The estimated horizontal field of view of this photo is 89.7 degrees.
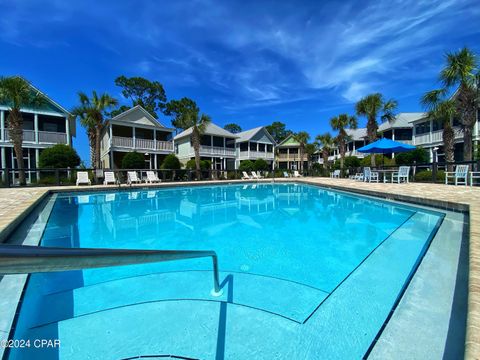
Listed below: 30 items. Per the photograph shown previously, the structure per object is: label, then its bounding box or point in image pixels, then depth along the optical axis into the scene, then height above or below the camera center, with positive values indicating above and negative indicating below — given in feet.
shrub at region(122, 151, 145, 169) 59.98 +2.98
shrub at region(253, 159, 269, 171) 86.05 +2.35
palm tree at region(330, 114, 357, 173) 81.35 +15.61
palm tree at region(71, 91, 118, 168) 60.34 +15.60
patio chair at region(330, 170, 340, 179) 78.72 -1.09
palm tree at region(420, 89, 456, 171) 47.85 +12.05
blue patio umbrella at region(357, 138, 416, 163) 45.09 +4.36
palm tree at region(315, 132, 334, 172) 105.19 +12.56
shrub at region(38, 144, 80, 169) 50.55 +3.52
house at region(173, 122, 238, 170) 88.53 +9.94
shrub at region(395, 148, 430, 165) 69.00 +3.80
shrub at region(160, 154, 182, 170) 65.83 +2.61
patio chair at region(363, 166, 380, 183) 50.96 -1.01
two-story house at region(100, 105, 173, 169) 66.44 +9.80
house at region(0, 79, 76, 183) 54.70 +10.12
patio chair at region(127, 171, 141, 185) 52.95 -0.92
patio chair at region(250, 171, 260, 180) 80.18 -1.14
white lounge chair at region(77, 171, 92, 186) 48.10 -0.92
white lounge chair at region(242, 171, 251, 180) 77.18 -1.38
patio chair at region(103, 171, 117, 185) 51.18 -1.03
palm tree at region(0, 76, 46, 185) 43.21 +13.10
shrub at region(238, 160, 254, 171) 83.66 +2.02
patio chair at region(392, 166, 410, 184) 44.29 -0.57
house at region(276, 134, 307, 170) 123.53 +8.76
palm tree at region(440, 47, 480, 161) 41.16 +15.24
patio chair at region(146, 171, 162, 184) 56.34 -1.24
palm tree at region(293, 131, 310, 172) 106.63 +14.65
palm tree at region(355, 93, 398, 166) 62.28 +16.09
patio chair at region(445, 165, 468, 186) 36.22 -0.86
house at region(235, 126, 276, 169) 103.45 +11.69
